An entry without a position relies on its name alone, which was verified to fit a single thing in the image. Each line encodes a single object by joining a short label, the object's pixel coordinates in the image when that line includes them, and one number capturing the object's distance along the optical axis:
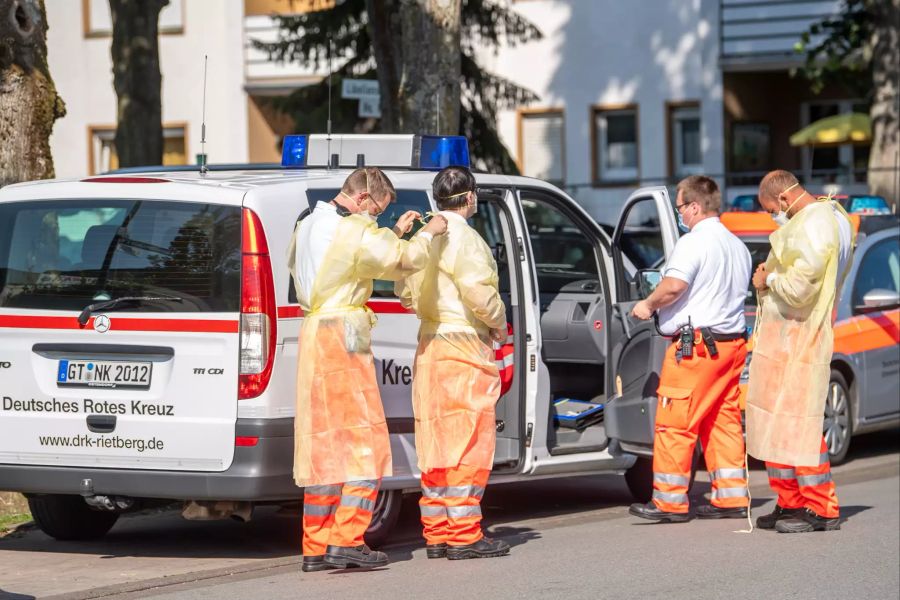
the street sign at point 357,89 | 29.95
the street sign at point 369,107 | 30.72
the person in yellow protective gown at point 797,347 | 17.62
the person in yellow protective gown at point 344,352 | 15.27
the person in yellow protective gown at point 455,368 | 16.03
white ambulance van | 15.43
